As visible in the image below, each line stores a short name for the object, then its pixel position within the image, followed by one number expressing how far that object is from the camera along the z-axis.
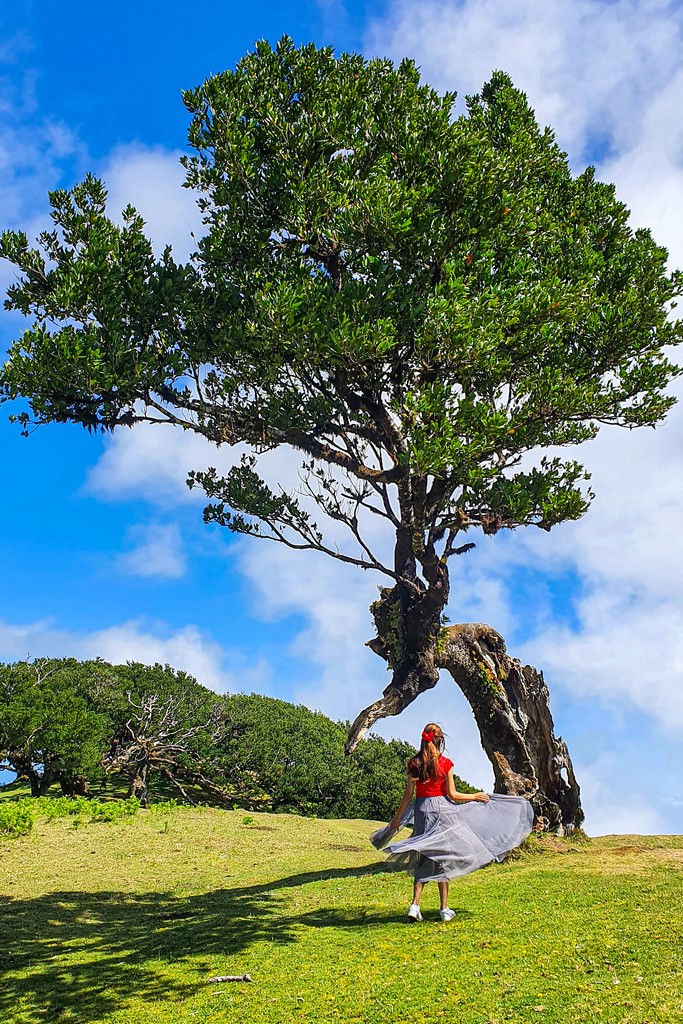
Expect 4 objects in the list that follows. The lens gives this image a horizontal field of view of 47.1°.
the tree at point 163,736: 29.11
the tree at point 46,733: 26.56
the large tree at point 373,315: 13.72
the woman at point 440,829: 11.20
